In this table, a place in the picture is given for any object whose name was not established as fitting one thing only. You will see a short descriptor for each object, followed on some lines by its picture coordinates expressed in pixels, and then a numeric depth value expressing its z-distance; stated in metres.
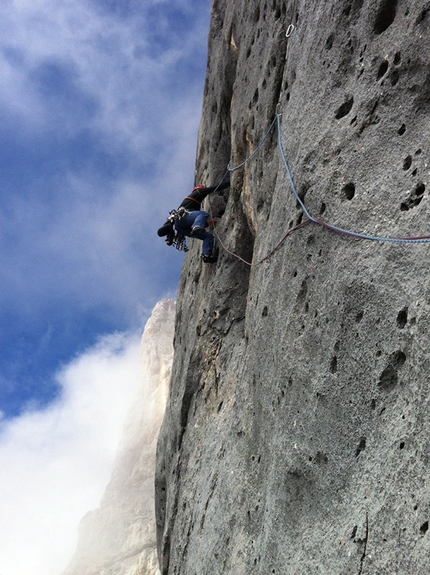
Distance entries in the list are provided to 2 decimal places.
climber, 8.46
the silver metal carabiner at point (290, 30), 6.37
